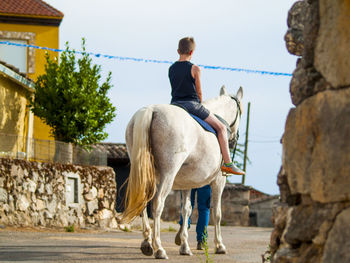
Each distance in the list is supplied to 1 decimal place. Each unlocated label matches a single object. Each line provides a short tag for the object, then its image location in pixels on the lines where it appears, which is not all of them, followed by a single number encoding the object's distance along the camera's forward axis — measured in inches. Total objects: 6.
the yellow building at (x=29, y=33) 972.6
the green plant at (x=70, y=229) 526.7
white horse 265.0
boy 305.7
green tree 762.2
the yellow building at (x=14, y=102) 739.4
